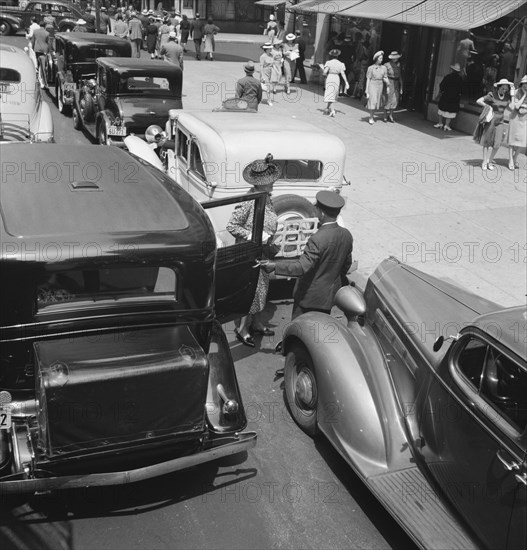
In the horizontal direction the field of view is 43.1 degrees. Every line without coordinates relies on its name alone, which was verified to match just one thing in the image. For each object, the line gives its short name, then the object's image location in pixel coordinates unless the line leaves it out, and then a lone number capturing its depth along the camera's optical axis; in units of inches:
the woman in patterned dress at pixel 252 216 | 252.4
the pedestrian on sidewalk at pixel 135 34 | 978.7
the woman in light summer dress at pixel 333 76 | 679.7
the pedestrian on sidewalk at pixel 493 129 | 507.2
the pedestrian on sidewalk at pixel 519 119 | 494.9
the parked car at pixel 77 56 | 616.1
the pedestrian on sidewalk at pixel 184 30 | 1161.6
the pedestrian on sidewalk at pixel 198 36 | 1044.5
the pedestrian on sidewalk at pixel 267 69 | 759.1
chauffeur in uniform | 229.0
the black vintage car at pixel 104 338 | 159.2
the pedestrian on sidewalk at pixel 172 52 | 739.4
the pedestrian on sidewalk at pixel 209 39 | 1006.4
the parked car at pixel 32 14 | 1178.9
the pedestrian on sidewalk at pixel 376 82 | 659.4
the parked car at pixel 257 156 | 305.4
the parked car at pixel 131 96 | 479.2
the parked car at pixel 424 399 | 147.9
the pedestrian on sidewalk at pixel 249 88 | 539.8
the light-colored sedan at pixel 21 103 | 429.4
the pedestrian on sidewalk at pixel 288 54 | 808.9
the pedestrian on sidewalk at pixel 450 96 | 621.6
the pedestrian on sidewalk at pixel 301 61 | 862.1
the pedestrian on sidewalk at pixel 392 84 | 677.3
